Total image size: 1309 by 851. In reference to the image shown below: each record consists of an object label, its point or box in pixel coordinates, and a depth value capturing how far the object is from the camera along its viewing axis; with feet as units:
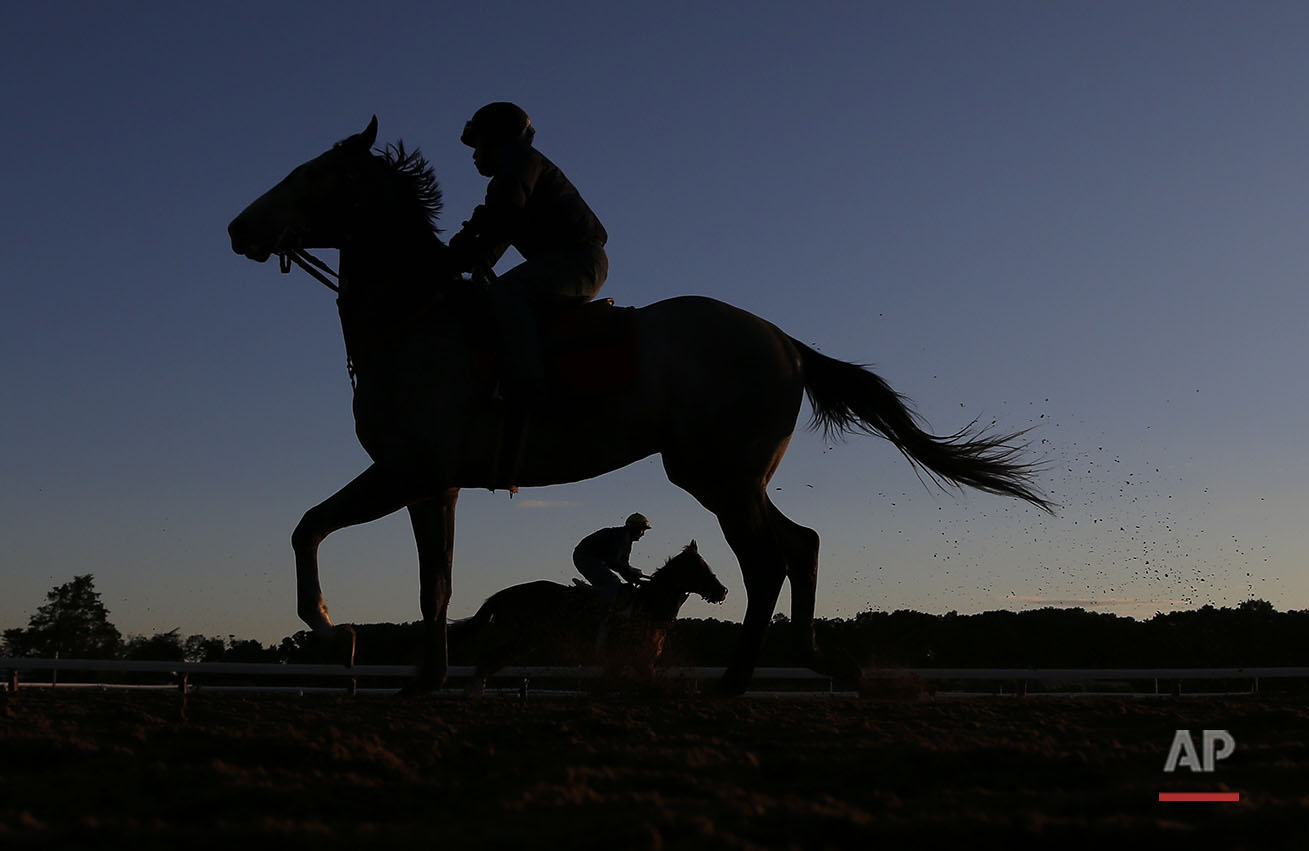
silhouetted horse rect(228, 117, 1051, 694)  22.09
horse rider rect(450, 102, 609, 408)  22.29
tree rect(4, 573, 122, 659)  83.05
